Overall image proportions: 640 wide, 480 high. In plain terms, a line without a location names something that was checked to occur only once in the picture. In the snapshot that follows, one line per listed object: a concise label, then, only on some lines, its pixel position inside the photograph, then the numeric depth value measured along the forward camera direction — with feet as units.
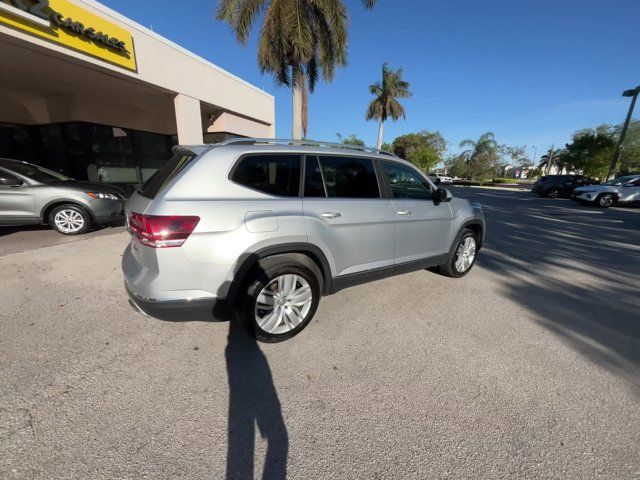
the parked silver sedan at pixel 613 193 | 45.62
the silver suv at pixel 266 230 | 6.81
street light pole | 63.99
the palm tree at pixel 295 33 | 32.83
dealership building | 19.07
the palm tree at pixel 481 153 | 148.56
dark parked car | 61.93
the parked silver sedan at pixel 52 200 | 17.51
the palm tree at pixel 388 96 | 97.96
